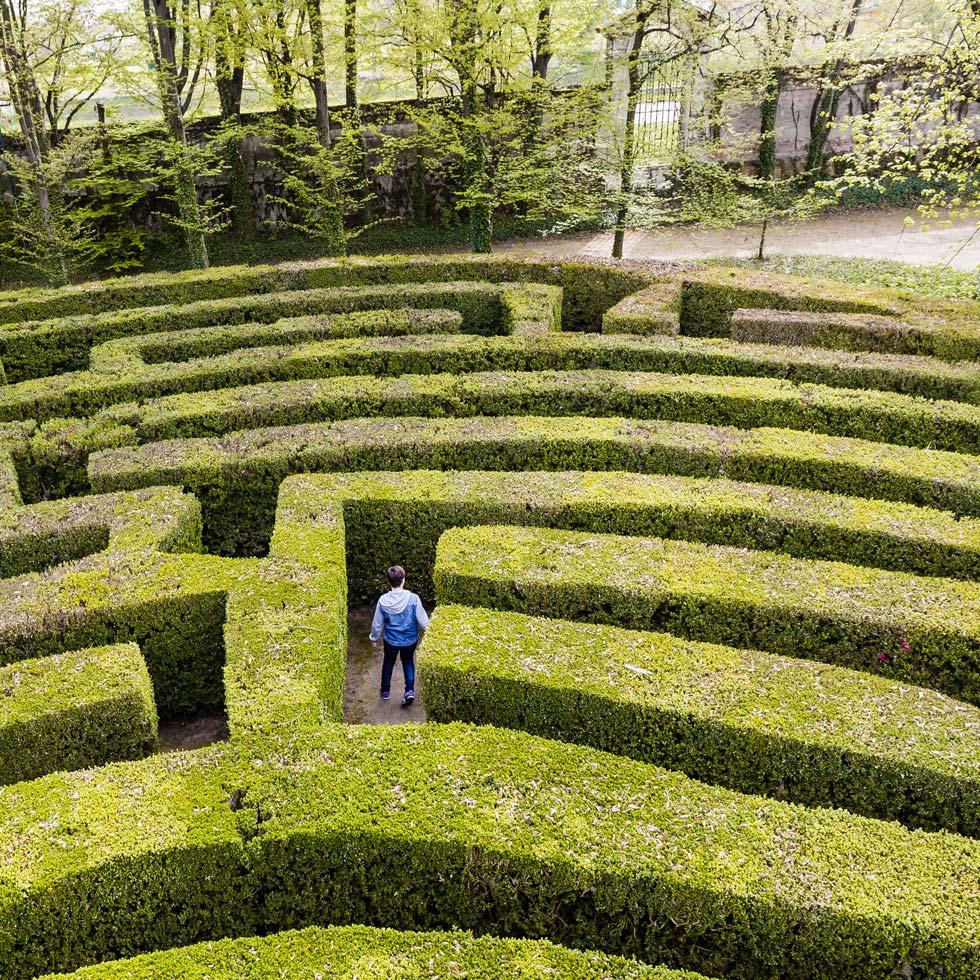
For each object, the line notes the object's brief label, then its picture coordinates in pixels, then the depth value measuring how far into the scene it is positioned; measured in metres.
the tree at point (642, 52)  23.36
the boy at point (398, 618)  9.35
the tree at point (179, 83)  20.70
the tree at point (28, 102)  21.94
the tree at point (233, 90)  22.61
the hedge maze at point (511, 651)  6.06
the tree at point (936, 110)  13.98
